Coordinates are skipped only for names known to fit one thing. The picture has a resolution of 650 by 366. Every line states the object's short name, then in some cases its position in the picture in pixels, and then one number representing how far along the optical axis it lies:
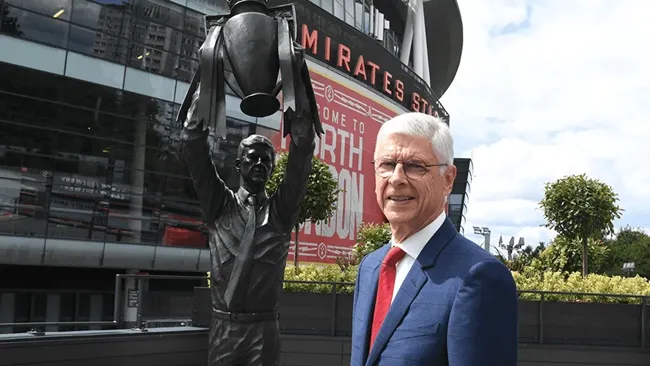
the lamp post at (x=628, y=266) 29.08
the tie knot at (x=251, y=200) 4.89
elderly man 1.98
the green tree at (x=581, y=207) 16.23
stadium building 18.97
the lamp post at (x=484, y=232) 39.97
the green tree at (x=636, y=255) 66.19
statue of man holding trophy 4.52
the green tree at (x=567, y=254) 20.62
